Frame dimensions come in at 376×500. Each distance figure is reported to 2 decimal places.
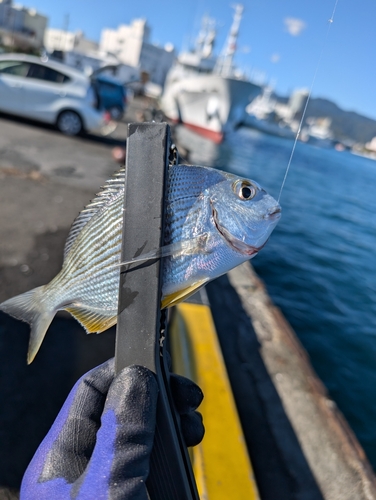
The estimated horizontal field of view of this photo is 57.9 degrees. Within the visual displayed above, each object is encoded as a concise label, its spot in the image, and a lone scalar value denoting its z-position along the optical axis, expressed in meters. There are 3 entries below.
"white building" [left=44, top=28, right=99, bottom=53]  86.62
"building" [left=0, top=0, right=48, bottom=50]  57.53
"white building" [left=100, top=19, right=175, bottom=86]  83.81
